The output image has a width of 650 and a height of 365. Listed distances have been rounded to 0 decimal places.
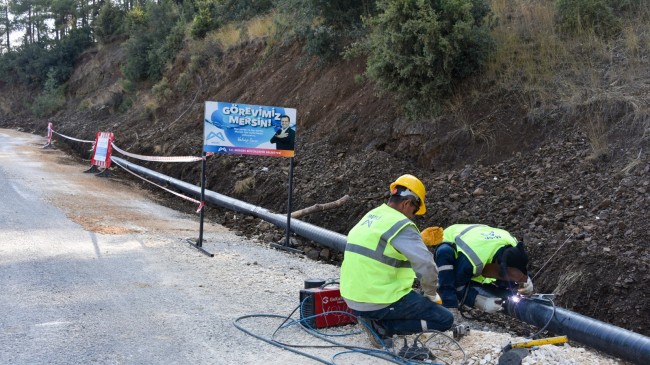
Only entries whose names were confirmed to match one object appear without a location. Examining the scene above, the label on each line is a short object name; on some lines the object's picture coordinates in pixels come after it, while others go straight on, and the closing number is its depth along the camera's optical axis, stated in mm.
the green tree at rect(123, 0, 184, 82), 29219
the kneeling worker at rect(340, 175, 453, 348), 5324
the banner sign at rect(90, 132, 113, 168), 18828
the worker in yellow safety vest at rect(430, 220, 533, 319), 6406
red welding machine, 6230
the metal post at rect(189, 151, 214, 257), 9891
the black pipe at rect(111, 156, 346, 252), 9991
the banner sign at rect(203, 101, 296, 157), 9788
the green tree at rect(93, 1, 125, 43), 41906
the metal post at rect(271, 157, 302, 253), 10398
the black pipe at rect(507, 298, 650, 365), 5684
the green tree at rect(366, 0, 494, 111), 11734
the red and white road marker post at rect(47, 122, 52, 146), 27906
